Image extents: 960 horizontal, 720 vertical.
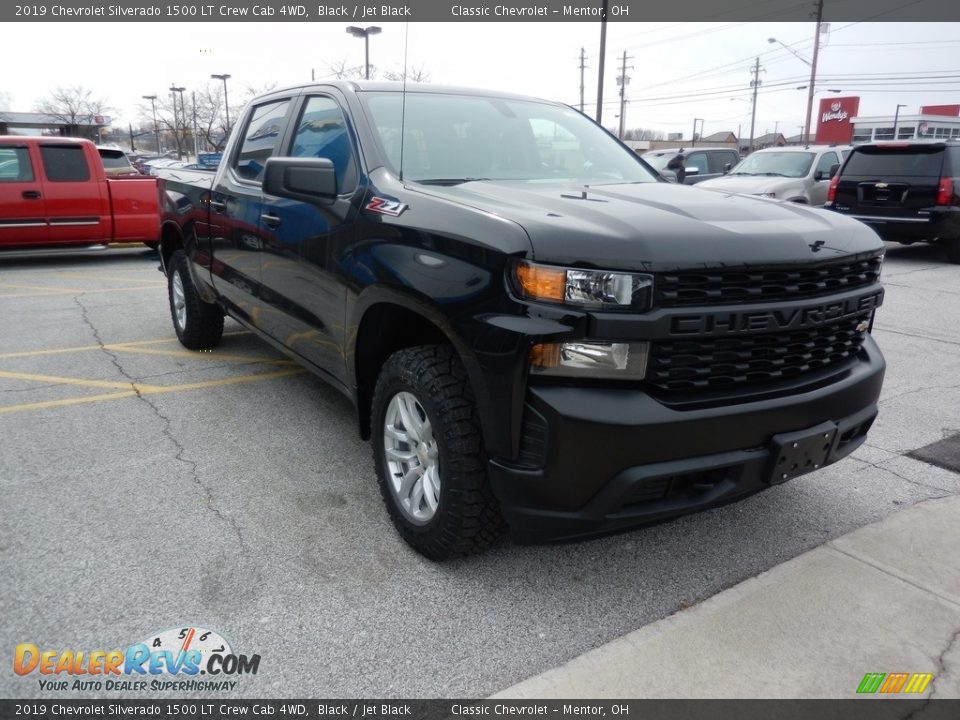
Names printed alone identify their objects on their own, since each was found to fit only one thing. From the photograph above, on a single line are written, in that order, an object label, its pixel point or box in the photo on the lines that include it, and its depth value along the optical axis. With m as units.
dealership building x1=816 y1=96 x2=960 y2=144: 40.78
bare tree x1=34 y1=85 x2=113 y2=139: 51.03
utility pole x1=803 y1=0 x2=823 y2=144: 41.22
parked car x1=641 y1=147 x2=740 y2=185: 16.47
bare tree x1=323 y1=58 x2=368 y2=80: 33.53
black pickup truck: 2.29
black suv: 10.54
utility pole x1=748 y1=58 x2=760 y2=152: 67.56
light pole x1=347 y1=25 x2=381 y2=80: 15.06
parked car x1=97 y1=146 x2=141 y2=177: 13.57
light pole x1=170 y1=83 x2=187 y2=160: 46.85
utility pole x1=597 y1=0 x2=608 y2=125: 19.55
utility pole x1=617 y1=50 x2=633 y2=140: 55.12
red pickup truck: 10.33
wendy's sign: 56.72
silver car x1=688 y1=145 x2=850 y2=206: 12.05
